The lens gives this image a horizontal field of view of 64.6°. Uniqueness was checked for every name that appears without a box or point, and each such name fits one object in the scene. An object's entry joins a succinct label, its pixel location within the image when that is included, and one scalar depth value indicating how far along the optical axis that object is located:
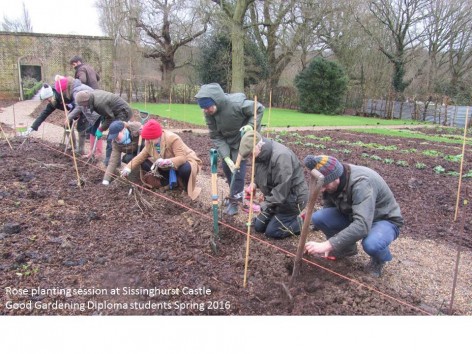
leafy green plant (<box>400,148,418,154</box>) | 9.16
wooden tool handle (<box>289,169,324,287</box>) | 2.20
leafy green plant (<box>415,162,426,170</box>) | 7.39
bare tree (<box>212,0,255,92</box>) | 19.48
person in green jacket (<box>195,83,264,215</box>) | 4.17
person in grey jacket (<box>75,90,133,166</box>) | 5.70
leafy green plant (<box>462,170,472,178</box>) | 6.69
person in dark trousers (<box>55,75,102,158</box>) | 5.95
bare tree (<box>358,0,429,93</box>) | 23.80
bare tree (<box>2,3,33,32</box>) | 31.58
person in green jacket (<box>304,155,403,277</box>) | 2.66
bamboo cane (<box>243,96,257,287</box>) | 2.60
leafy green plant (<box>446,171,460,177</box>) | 6.96
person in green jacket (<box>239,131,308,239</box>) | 3.52
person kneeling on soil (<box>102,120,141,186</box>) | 4.77
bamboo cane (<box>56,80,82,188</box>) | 4.71
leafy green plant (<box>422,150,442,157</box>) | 8.93
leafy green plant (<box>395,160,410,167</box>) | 7.55
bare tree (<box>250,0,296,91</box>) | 21.23
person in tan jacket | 4.56
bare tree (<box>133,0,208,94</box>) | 25.28
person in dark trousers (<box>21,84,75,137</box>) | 6.14
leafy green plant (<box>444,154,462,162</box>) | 8.30
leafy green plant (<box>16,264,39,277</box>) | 2.69
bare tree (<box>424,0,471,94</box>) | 23.39
